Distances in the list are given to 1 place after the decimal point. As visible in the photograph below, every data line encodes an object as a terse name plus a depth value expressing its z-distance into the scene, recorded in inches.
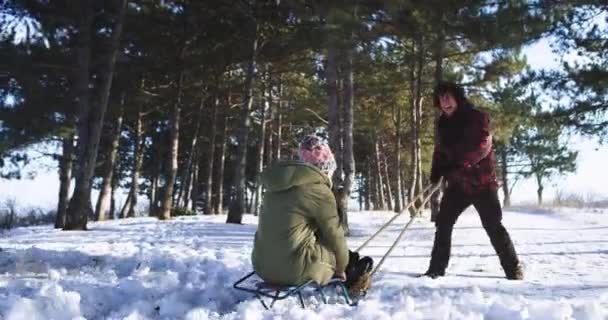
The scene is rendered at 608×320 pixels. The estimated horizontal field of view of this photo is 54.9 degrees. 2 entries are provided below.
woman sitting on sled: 165.3
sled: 162.1
